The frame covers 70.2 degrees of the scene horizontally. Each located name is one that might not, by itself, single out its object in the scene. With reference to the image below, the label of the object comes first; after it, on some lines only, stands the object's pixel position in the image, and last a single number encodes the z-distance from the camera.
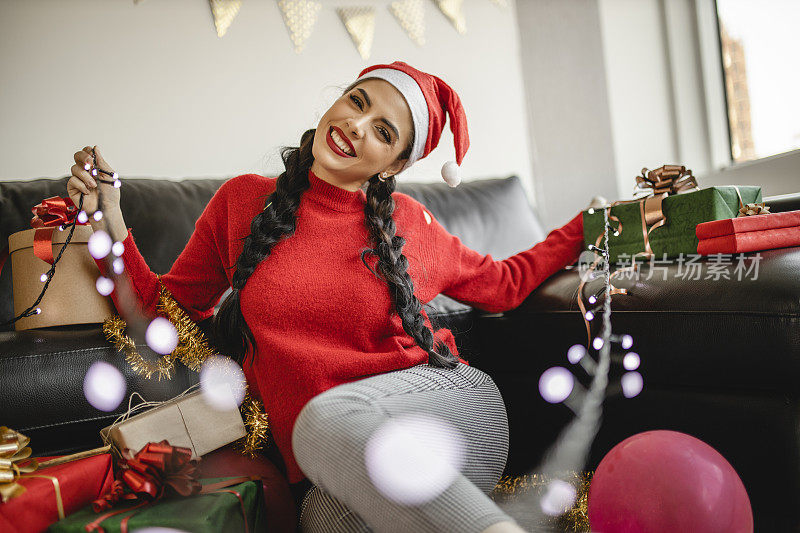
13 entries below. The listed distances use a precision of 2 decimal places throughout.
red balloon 0.81
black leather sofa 0.96
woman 0.97
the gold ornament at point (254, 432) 1.05
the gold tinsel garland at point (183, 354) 1.05
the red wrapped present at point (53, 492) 0.73
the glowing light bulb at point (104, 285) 1.08
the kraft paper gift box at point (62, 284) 1.06
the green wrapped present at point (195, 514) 0.73
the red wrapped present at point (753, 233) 1.11
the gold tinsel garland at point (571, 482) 1.17
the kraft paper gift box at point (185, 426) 0.90
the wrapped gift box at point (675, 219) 1.19
